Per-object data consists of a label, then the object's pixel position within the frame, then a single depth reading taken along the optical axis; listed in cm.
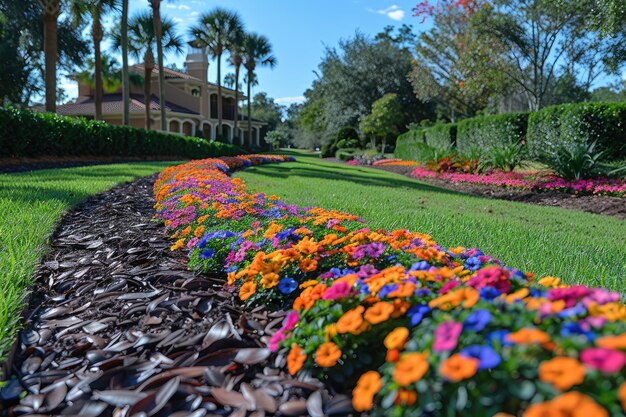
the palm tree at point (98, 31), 2036
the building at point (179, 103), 3238
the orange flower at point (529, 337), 103
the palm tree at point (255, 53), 3978
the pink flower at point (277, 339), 168
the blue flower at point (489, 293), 148
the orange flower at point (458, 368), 100
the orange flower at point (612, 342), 100
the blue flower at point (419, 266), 195
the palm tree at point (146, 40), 2666
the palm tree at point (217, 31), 3403
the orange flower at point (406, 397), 115
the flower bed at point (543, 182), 862
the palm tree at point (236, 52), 3466
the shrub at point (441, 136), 1850
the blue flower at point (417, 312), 141
